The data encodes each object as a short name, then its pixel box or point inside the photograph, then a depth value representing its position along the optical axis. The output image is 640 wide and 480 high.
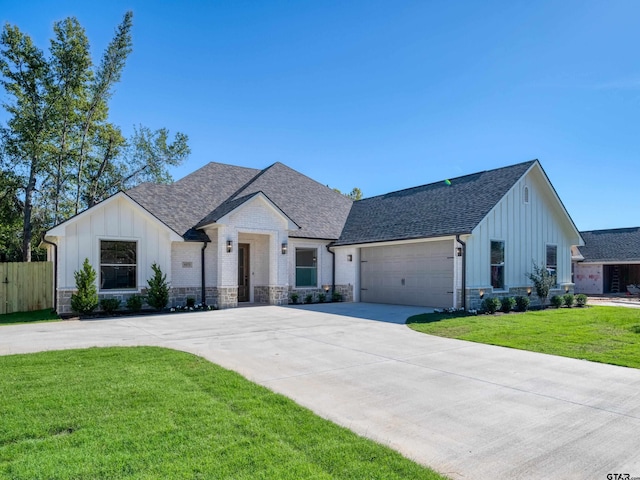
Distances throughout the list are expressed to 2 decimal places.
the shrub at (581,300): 17.30
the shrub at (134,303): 13.82
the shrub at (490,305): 13.88
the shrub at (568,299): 16.88
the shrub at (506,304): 14.54
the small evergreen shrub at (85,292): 12.91
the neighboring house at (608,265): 27.72
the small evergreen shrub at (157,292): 14.16
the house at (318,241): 14.12
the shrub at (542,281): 16.16
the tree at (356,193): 52.69
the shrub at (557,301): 16.67
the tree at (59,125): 23.17
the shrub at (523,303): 15.17
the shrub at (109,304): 13.45
